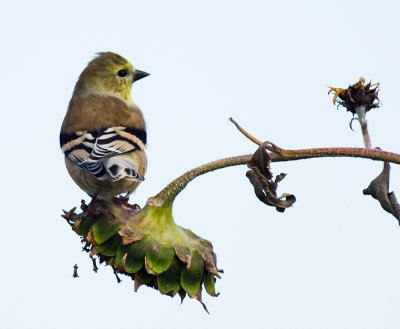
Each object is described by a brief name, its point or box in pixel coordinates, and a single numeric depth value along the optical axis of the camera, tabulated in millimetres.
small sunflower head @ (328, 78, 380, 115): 5613
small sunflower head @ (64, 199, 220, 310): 6031
